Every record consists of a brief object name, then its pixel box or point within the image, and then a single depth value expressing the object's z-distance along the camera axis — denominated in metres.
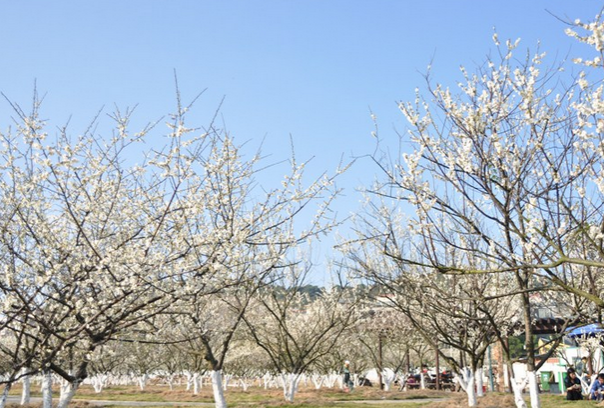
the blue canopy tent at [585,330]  20.05
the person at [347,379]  34.00
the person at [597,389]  20.34
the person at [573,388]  20.99
